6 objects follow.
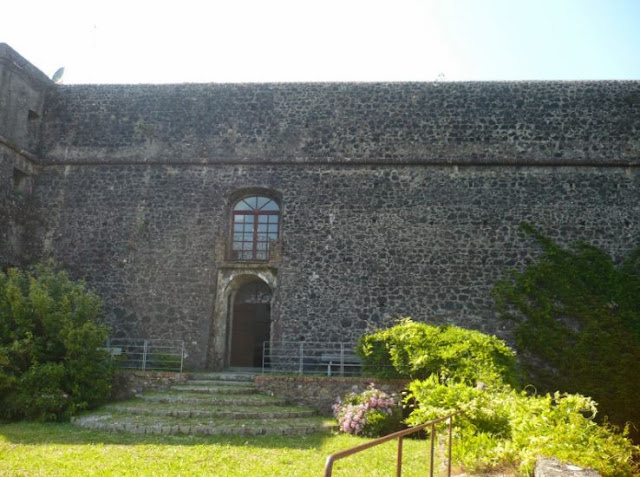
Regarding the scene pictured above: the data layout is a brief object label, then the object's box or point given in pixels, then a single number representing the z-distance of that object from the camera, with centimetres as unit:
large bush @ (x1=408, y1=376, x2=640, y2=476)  548
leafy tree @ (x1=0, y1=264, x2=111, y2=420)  1005
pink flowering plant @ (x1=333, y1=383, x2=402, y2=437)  959
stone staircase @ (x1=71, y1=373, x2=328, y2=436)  887
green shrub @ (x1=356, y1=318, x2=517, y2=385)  934
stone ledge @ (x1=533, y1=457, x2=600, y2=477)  481
